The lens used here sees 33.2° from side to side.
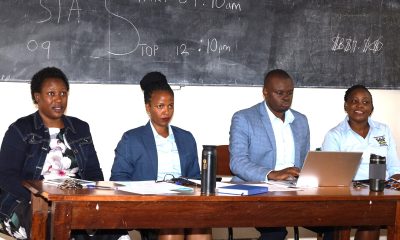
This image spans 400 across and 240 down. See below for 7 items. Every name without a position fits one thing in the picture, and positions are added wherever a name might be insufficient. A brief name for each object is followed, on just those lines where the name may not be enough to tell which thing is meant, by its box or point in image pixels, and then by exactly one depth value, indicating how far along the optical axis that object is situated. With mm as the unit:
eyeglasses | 3510
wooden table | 2945
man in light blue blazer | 4223
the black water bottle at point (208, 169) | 3195
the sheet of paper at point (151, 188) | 3166
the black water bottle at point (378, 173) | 3627
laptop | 3481
